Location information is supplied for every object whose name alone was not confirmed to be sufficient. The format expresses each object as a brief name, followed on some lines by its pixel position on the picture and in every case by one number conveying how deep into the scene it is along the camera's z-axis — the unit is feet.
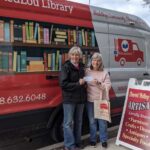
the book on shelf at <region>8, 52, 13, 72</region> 8.72
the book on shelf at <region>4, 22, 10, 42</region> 8.60
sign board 9.32
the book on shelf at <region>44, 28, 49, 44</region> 9.48
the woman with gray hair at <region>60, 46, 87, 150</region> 9.01
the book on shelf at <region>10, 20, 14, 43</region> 8.70
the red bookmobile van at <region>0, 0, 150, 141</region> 8.65
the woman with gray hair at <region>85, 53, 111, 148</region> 9.53
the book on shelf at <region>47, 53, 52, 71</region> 9.59
